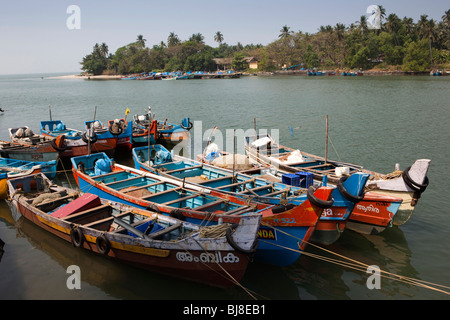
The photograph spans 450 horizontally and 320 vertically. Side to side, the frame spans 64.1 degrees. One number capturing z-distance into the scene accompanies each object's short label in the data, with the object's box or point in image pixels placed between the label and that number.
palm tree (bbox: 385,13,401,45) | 98.44
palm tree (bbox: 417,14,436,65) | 90.78
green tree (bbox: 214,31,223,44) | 163.38
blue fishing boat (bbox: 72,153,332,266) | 9.39
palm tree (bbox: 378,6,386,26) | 103.81
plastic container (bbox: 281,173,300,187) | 12.55
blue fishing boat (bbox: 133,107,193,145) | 24.98
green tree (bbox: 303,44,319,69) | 110.94
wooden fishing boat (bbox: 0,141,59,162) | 19.24
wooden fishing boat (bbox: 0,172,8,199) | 15.17
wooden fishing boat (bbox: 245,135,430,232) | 11.57
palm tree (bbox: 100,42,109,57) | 153.50
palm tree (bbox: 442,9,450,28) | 98.25
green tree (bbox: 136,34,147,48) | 158.12
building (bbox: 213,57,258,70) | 125.75
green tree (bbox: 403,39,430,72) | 86.12
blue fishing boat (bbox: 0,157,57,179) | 15.64
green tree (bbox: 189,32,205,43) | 159.00
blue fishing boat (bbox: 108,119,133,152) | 22.34
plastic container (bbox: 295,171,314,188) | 12.56
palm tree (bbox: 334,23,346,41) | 103.81
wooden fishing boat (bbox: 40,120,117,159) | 20.29
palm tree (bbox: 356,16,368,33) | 102.93
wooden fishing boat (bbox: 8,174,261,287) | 8.33
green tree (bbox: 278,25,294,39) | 134.38
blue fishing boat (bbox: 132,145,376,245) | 10.14
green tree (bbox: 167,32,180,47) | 156.00
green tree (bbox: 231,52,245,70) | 125.56
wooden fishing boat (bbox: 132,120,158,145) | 24.62
